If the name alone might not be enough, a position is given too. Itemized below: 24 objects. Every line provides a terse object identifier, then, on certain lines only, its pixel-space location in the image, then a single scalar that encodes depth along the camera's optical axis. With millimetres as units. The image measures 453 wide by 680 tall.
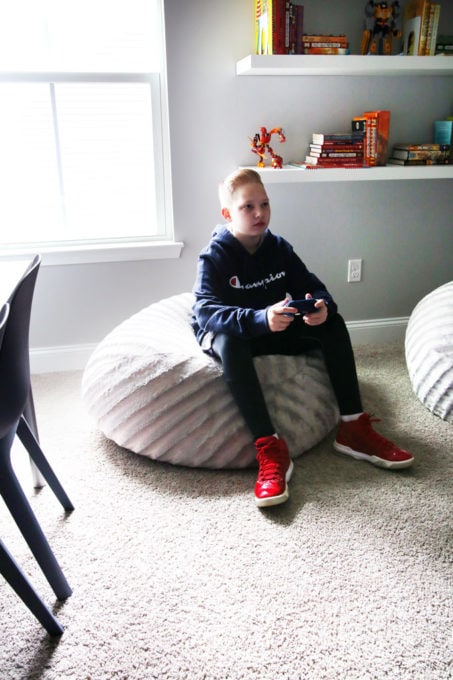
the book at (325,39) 2428
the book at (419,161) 2645
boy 1822
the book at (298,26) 2371
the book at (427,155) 2639
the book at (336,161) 2564
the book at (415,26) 2473
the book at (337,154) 2561
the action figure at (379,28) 2547
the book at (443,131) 2711
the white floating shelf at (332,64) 2346
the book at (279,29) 2324
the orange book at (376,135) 2590
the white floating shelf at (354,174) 2473
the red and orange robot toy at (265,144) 2558
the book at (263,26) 2346
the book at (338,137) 2549
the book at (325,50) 2443
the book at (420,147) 2635
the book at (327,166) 2537
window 2447
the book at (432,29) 2461
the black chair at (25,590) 1197
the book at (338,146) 2555
